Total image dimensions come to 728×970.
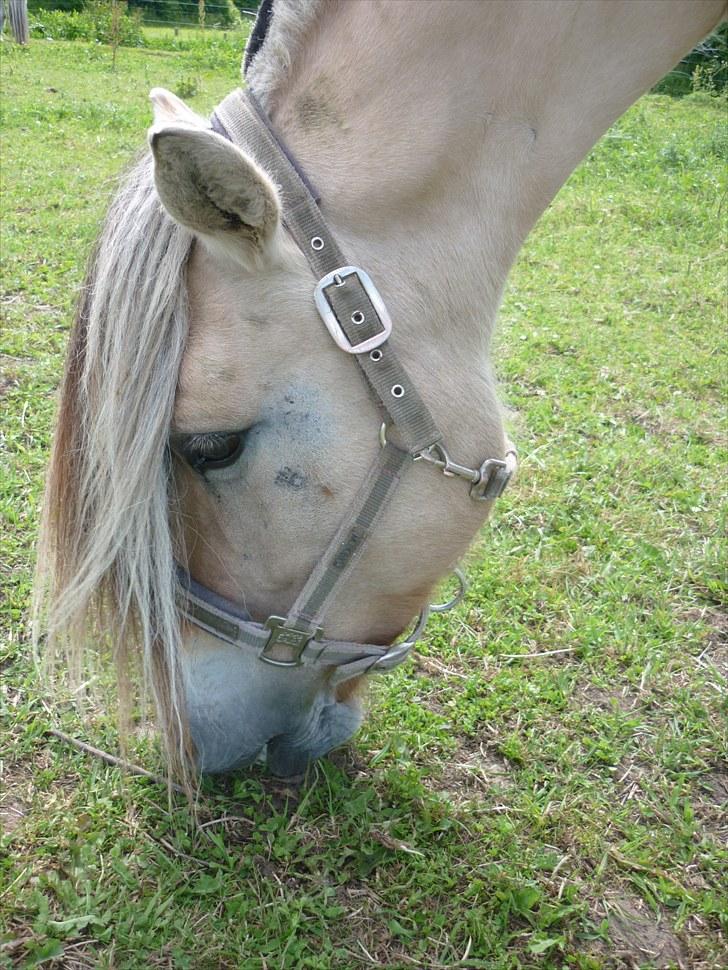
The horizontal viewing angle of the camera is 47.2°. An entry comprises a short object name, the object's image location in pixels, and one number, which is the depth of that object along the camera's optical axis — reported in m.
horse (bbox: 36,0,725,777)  0.46
